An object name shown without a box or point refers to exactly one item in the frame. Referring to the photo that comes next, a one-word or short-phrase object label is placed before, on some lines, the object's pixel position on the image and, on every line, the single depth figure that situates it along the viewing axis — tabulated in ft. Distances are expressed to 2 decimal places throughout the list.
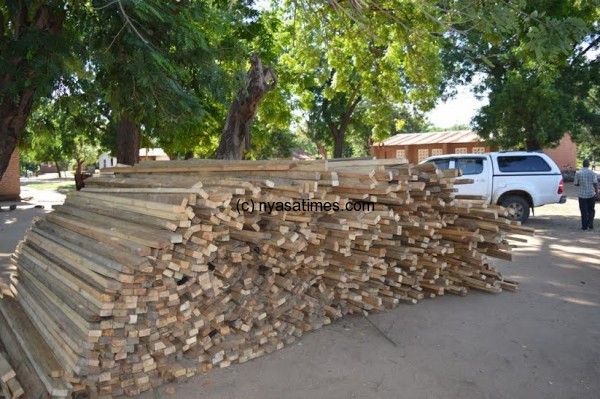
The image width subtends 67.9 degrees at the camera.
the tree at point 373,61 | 33.55
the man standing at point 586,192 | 35.52
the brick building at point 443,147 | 105.19
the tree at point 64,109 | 19.17
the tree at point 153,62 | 13.85
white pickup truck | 38.37
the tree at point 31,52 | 14.52
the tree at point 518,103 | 61.72
